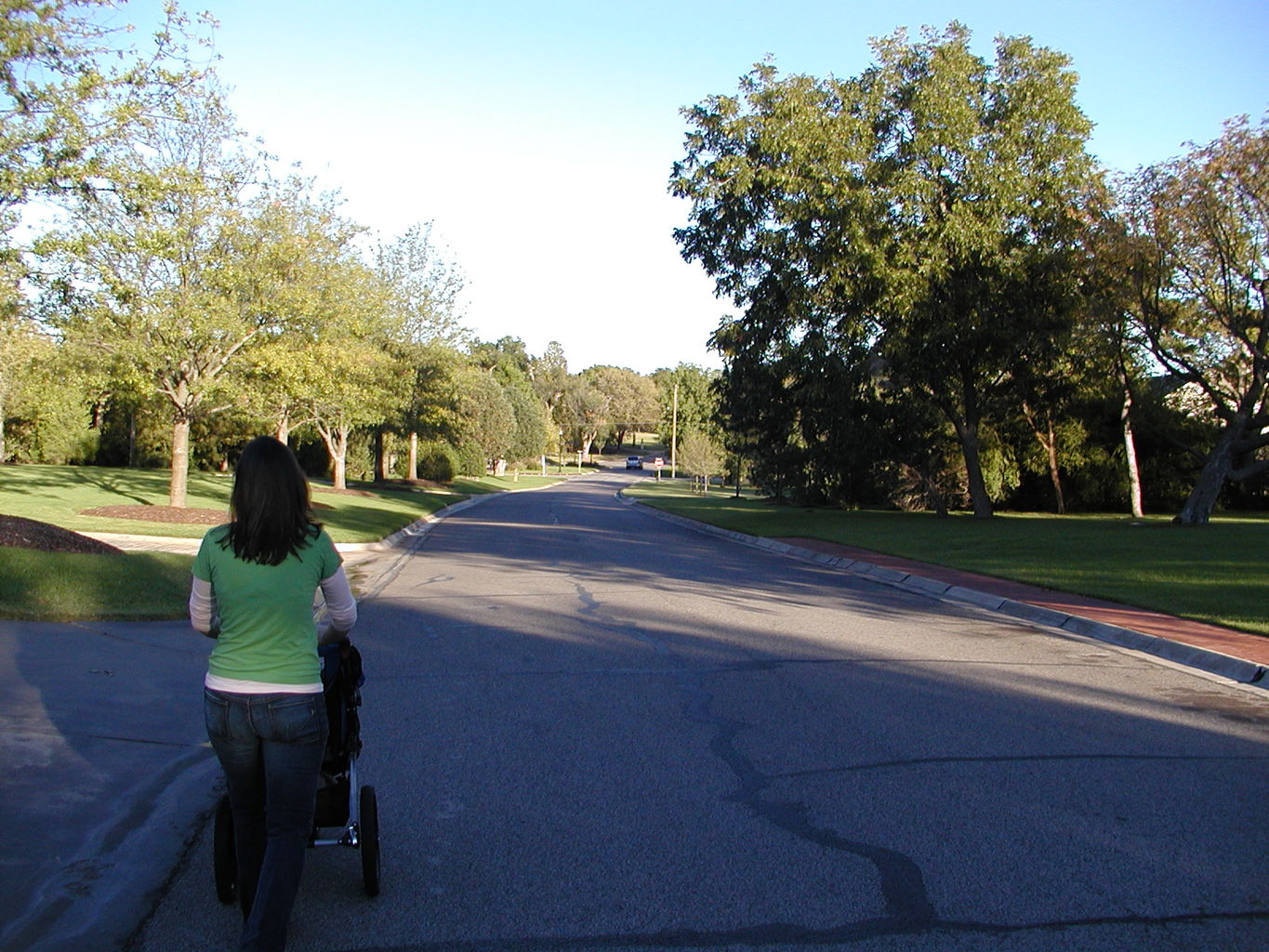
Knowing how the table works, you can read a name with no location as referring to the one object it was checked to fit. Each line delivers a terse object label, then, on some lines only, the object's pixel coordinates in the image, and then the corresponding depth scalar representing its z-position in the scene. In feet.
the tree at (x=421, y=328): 143.33
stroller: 14.33
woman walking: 12.60
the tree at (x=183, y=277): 70.38
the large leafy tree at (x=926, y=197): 98.48
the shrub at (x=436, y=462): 195.00
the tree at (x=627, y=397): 466.29
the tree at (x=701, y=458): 217.77
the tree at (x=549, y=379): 407.23
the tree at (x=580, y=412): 411.75
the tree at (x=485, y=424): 214.90
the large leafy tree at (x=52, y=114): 46.03
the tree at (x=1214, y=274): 82.58
